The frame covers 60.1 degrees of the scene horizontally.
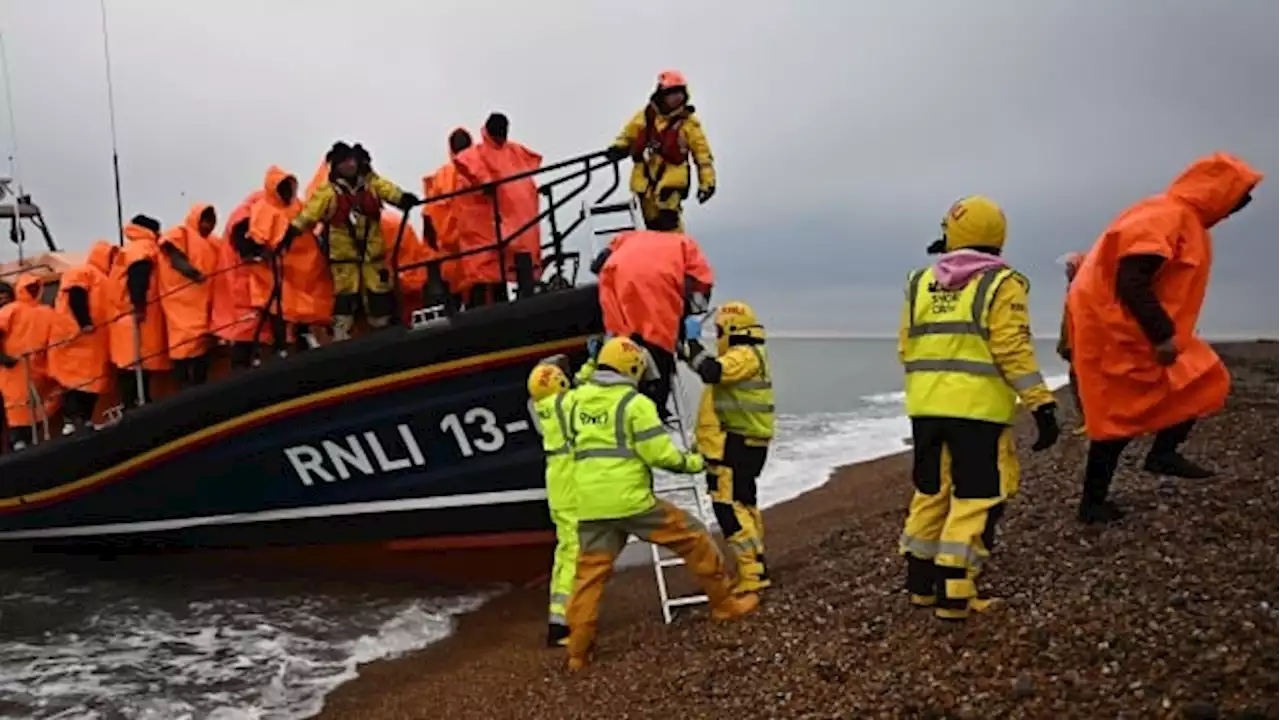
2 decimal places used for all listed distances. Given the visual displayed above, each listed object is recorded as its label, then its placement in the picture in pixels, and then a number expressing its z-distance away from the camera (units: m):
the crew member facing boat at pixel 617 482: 4.70
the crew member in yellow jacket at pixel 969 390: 3.87
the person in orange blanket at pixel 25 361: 7.98
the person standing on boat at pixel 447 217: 6.93
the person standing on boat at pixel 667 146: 6.33
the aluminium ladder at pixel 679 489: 5.27
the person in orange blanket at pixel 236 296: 7.09
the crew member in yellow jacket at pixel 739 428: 5.35
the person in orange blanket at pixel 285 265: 6.82
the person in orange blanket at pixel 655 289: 5.36
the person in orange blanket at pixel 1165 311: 4.32
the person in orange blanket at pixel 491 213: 6.77
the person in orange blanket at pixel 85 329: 7.68
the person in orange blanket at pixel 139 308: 7.32
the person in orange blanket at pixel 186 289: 7.25
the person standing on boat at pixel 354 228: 6.57
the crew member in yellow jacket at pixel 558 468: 5.08
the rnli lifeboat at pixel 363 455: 6.39
